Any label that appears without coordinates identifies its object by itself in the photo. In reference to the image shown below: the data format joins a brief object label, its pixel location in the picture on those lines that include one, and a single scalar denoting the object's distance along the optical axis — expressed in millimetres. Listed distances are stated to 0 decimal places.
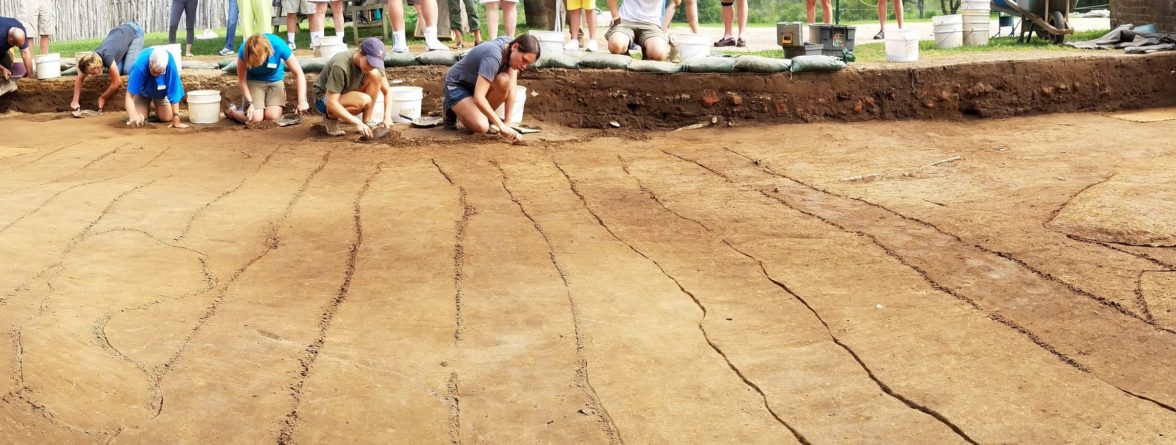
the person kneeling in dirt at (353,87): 8492
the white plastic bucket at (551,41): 9984
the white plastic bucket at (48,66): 10531
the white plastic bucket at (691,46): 9883
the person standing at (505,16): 10202
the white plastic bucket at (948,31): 11155
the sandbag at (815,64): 9367
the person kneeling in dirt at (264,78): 8945
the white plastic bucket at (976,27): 11383
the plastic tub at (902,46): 9570
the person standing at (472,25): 10664
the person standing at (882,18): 11969
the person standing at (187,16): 11719
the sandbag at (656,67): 9547
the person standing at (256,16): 10281
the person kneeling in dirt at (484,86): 8345
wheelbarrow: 11031
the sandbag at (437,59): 9836
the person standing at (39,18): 11320
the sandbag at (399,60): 9789
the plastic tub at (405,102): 9406
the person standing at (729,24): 11328
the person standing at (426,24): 9781
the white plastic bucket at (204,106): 9578
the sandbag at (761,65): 9383
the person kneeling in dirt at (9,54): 9938
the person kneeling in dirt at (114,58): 9750
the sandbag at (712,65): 9461
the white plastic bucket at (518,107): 9148
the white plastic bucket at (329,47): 10269
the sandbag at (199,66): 10461
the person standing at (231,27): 12039
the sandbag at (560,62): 9695
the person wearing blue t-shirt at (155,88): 9258
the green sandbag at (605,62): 9633
